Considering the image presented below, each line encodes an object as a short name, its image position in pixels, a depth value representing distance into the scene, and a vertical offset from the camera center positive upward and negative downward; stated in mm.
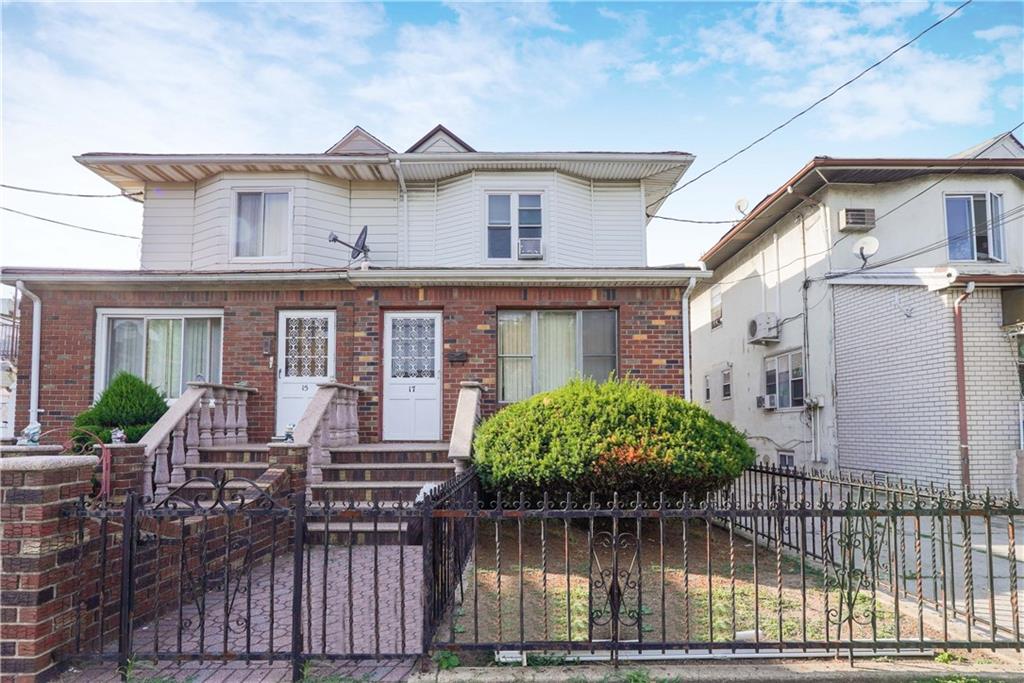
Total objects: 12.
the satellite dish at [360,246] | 10938 +2662
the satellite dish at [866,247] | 11945 +2753
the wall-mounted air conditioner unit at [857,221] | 12547 +3419
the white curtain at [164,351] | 10352 +678
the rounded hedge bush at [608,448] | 6008 -594
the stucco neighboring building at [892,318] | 10188 +1331
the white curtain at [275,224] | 11898 +3253
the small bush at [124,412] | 8438 -287
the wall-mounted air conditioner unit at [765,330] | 14820 +1435
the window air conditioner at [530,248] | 11945 +2762
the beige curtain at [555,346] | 10258 +723
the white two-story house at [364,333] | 9758 +936
